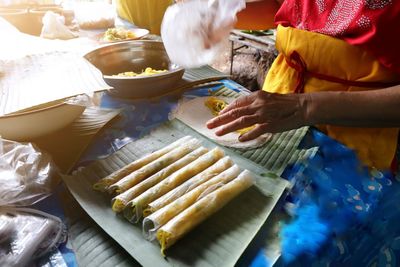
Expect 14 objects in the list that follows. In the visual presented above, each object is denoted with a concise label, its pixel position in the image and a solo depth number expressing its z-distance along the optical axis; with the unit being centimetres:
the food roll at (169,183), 66
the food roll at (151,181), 67
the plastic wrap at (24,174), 63
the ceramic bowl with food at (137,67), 105
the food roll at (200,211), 60
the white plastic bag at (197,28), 103
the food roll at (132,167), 72
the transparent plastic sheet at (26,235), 54
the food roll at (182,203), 62
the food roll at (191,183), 67
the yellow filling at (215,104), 113
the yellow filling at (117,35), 161
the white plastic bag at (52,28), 162
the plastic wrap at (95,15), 194
